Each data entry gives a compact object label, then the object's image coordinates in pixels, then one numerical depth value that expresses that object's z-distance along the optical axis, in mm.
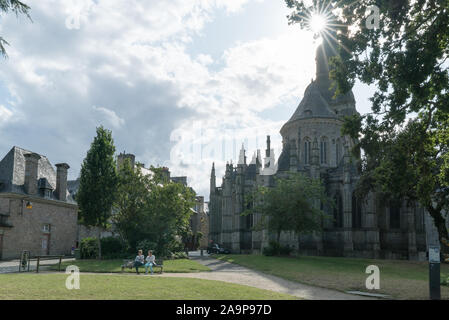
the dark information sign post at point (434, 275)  12445
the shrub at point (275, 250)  37562
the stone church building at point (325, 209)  43094
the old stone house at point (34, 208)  33062
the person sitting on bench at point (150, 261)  19484
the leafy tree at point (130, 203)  31266
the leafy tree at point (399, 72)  12688
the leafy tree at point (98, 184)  30062
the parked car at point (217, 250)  50312
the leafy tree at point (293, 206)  35125
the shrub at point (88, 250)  30125
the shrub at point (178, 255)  33000
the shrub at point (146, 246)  29625
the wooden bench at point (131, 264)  20441
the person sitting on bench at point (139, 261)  19270
